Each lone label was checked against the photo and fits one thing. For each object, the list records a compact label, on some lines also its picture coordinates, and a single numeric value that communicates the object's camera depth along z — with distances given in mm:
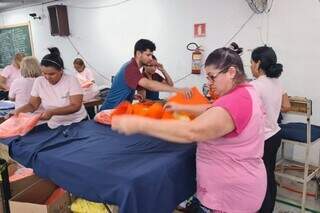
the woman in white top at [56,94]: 2416
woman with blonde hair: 3191
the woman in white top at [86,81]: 4410
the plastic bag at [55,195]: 2001
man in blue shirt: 2491
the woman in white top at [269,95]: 2248
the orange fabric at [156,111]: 1989
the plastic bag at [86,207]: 1854
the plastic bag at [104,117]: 2371
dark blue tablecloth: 1447
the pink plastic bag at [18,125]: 2232
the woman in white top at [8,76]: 5309
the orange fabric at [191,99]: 2098
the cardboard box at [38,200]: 1950
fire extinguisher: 4340
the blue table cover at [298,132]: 2744
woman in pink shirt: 1242
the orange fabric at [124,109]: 2086
